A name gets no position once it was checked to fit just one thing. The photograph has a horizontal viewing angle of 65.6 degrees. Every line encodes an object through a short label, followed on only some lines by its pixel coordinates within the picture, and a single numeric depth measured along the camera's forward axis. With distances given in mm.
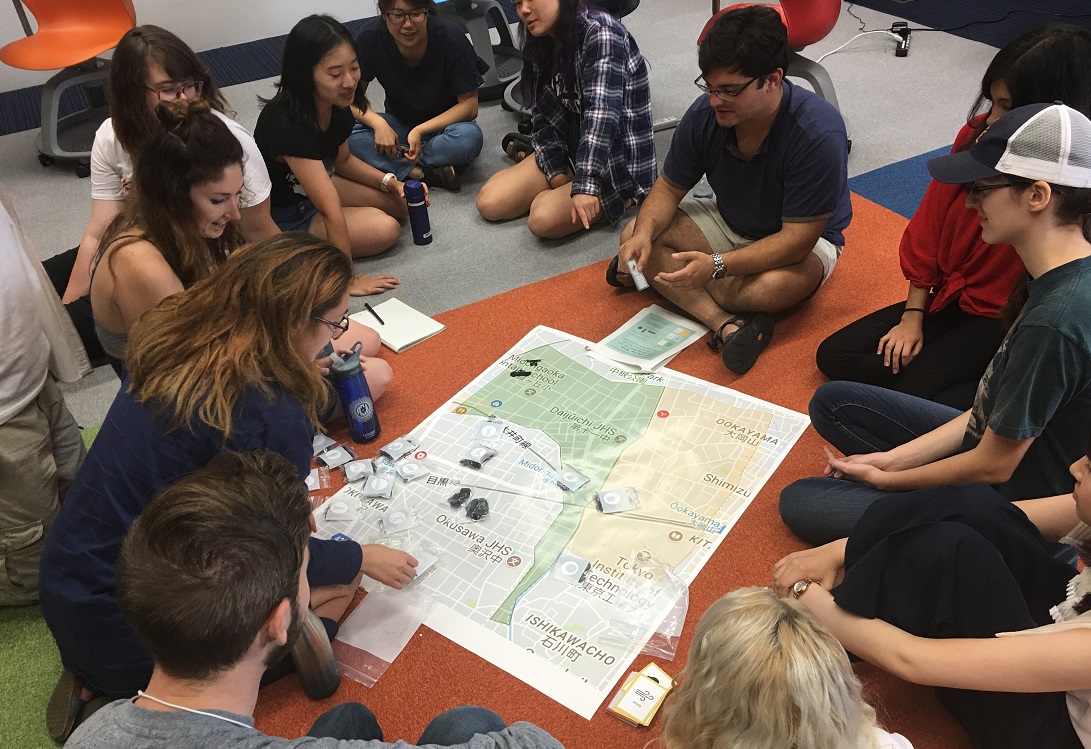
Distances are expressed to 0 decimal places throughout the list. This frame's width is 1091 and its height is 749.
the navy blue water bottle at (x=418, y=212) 3289
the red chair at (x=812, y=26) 3779
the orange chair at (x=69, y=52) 4070
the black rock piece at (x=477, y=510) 2137
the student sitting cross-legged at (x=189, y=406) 1537
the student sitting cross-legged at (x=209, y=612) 1062
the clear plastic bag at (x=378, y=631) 1850
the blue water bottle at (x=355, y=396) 2322
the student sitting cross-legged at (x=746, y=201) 2367
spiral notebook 2830
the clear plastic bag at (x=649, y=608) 1825
